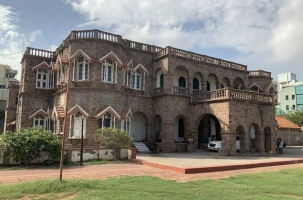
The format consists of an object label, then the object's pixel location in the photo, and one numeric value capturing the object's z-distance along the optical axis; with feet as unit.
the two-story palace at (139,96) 61.16
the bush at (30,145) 38.75
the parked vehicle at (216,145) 68.33
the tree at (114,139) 46.96
